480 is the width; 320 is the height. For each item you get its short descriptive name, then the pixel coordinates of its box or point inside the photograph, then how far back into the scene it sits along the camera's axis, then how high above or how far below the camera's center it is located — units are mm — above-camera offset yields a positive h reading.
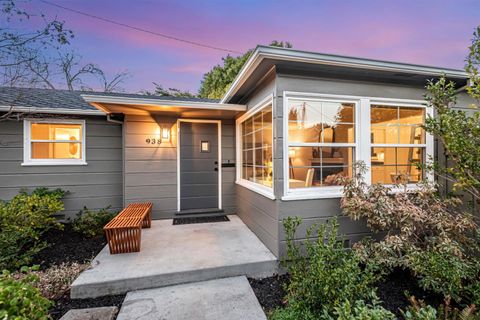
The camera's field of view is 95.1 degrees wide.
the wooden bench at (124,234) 3031 -1046
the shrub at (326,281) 1940 -1129
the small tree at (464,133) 2568 +316
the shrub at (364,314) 1517 -1093
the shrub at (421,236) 2213 -905
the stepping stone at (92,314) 2072 -1483
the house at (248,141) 3047 +350
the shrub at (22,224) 2799 -928
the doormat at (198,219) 4707 -1305
